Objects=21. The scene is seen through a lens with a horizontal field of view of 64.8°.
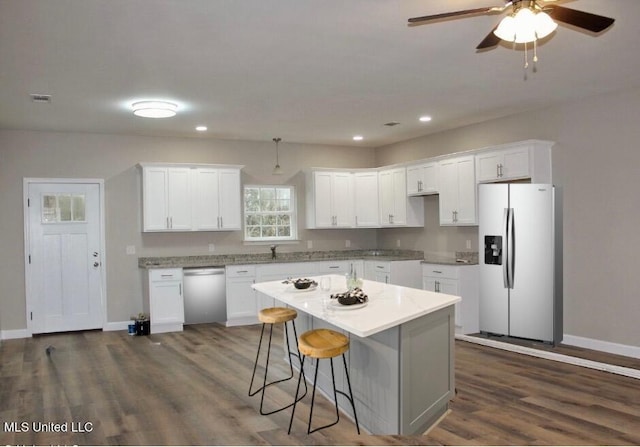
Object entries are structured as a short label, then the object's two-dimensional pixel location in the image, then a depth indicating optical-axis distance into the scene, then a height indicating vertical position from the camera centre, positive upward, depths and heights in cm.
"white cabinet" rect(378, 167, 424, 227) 767 +20
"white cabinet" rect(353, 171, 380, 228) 820 +29
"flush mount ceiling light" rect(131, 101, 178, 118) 533 +118
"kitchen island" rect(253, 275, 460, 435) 312 -94
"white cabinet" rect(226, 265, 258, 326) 713 -111
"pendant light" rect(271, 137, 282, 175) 739 +74
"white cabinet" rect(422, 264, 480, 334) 621 -95
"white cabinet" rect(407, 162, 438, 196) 704 +52
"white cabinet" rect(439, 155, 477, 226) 643 +31
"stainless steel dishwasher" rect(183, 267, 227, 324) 723 -115
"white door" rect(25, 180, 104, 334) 668 -51
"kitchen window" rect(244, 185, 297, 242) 805 +6
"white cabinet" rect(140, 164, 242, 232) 700 +28
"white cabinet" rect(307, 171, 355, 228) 803 +25
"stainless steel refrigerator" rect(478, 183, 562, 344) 552 -52
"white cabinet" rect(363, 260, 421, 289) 723 -83
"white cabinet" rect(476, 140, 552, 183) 570 +60
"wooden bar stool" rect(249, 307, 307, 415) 408 -82
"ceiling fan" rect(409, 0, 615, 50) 240 +96
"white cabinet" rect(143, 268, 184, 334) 671 -109
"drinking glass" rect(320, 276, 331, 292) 421 -57
